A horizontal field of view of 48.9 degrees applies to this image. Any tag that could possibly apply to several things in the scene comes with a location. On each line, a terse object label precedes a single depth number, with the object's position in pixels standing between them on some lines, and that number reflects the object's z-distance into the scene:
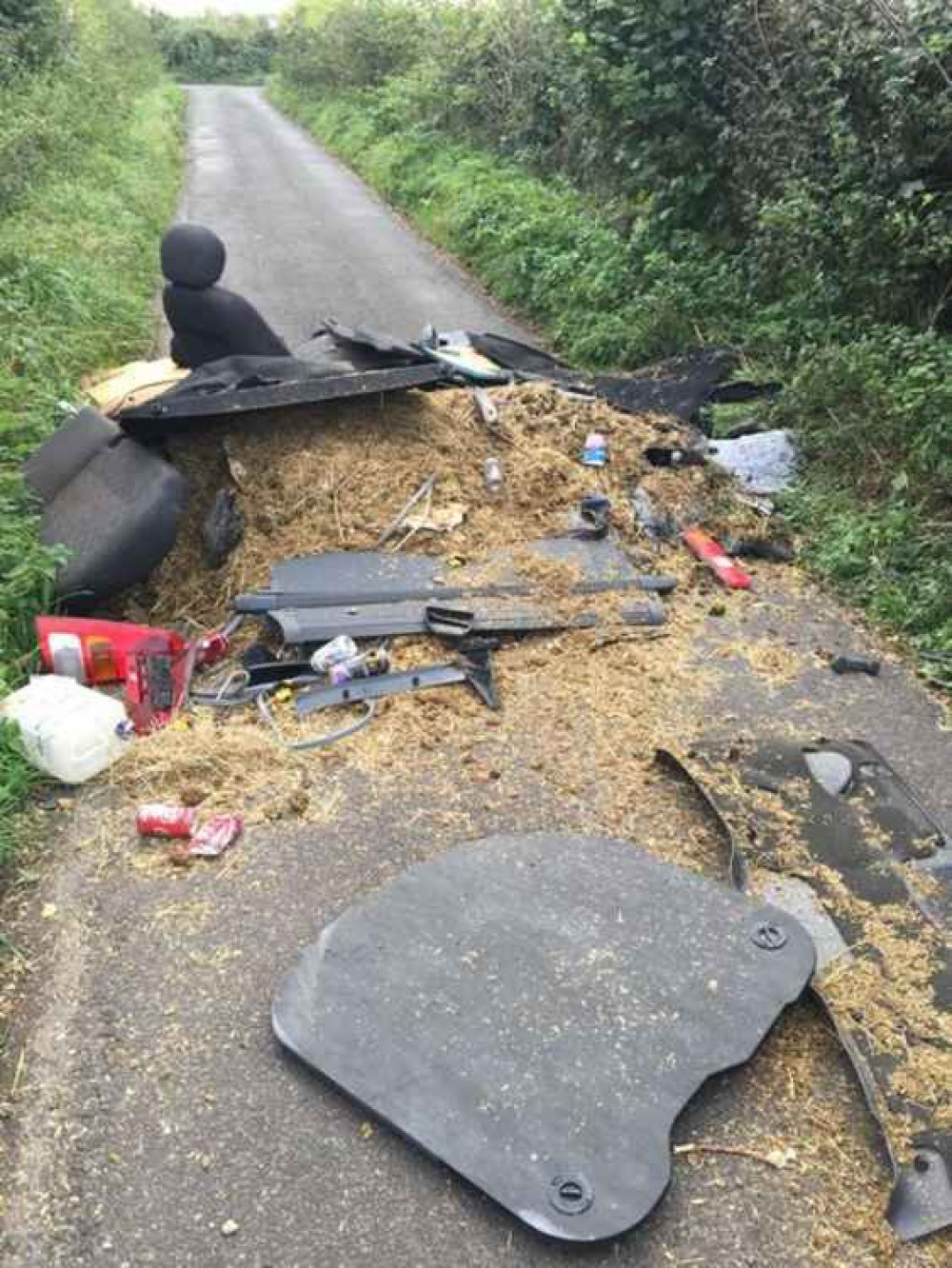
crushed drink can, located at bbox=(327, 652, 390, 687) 4.20
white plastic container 3.67
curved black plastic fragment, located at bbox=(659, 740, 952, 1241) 2.39
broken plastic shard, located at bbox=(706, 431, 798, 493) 6.02
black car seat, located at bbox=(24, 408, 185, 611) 4.72
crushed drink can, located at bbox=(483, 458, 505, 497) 5.38
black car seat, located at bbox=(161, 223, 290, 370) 5.79
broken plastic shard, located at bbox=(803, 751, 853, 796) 3.62
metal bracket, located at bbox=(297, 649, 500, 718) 4.12
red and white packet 3.33
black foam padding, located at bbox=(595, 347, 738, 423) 6.80
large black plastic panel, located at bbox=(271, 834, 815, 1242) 2.33
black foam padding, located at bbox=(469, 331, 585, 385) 7.30
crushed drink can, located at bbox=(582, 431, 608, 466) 5.74
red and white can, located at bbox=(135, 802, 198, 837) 3.41
